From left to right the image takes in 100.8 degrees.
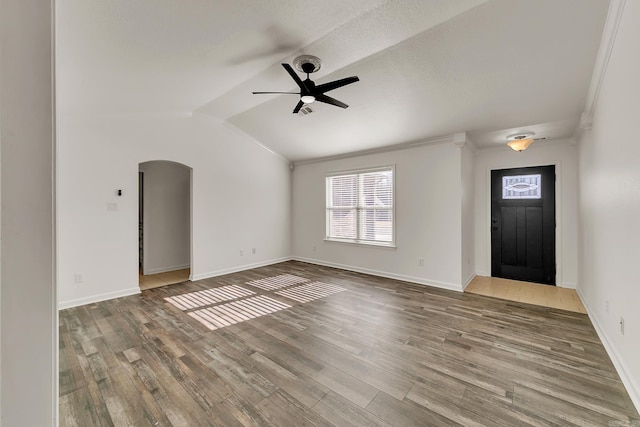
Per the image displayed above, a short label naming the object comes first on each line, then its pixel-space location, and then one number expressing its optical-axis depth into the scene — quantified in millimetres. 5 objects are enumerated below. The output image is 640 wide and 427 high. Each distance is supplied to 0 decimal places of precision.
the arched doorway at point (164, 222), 5527
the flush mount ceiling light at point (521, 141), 4059
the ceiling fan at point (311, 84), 2721
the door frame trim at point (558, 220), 4562
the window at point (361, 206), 5324
